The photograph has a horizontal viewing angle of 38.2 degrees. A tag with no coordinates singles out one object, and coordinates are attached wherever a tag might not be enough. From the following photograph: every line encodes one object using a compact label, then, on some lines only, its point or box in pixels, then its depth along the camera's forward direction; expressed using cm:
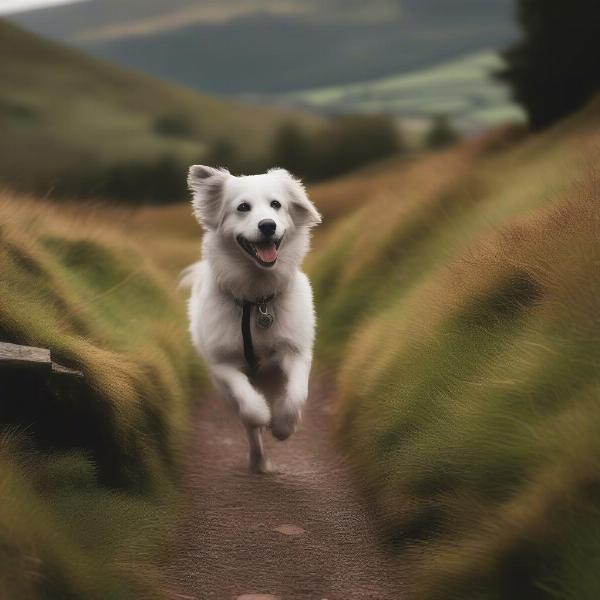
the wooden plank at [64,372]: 397
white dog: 512
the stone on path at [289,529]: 442
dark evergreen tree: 1198
